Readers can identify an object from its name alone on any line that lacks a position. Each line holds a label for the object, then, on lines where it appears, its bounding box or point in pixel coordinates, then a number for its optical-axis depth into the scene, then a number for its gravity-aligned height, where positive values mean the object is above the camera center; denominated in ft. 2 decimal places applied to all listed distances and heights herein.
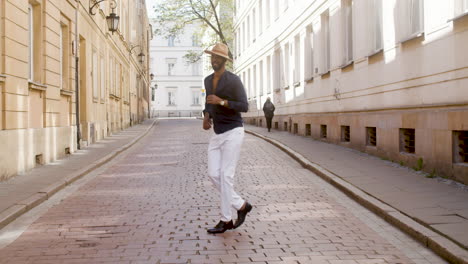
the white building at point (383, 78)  31.65 +3.96
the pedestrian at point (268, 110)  84.74 +2.81
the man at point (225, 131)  20.21 -0.07
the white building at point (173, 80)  267.80 +23.63
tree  142.72 +29.66
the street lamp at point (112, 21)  67.41 +13.06
